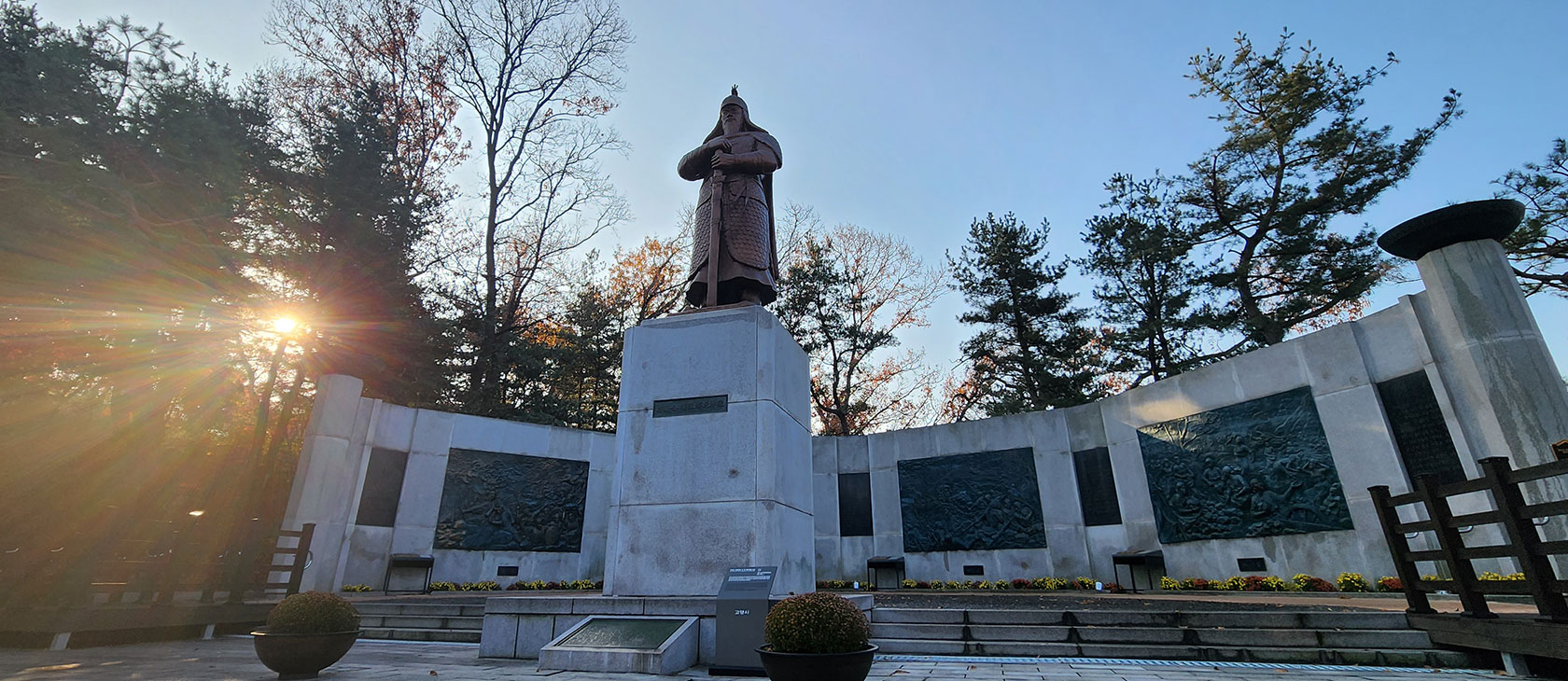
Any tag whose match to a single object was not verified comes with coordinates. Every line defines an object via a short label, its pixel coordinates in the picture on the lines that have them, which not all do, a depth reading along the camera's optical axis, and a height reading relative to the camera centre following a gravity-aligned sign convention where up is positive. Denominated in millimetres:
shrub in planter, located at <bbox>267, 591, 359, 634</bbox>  5703 -312
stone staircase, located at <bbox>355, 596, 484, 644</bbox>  9500 -631
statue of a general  8461 +4336
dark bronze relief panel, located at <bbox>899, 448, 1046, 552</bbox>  16438 +1585
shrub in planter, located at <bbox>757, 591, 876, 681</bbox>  4289 -441
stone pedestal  6918 +1149
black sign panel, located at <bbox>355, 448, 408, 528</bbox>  15758 +1990
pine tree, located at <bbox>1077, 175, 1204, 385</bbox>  23031 +9754
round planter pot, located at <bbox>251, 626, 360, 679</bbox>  5598 -593
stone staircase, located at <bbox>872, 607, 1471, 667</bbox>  6473 -705
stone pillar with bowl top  9180 +3097
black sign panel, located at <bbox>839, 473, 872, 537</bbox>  18484 +1732
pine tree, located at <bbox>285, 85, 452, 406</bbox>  20906 +9245
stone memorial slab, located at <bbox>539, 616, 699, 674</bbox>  5812 -620
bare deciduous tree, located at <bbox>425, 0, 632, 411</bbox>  24500 +13748
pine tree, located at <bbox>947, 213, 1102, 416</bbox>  24719 +8598
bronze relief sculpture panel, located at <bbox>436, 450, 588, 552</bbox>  16734 +1766
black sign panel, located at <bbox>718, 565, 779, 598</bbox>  5953 -96
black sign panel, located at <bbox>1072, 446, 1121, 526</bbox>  15742 +1806
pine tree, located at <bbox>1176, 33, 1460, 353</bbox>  20062 +11134
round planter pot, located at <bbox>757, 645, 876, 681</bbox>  4277 -580
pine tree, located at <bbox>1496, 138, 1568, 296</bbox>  17391 +8199
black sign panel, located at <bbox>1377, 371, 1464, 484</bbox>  10328 +2043
